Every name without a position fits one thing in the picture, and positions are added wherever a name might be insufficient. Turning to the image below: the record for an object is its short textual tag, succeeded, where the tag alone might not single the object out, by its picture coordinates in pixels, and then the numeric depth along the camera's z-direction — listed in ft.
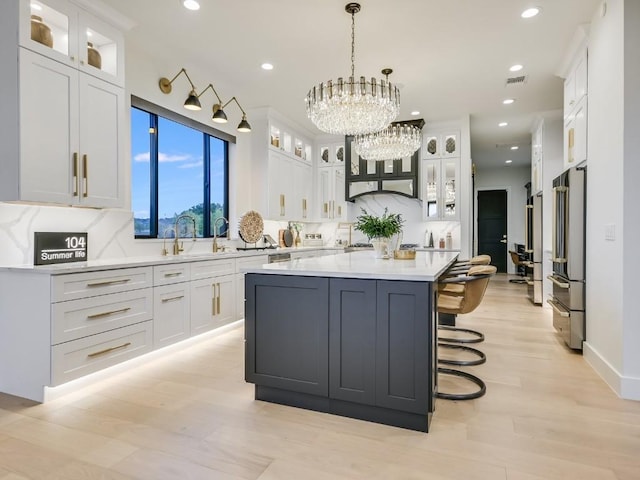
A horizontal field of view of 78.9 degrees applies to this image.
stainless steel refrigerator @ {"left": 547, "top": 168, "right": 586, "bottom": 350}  11.27
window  13.09
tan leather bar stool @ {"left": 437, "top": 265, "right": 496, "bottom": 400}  8.70
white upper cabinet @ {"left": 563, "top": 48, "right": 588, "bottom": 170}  11.52
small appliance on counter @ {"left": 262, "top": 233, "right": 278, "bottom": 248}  18.57
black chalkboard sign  9.54
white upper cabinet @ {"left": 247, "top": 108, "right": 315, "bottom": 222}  18.40
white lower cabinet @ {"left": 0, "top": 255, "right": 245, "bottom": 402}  8.32
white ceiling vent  15.11
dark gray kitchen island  6.99
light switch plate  9.06
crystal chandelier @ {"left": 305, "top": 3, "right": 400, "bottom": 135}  10.64
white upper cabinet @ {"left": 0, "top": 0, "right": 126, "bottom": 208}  8.38
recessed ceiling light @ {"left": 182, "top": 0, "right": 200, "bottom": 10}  10.07
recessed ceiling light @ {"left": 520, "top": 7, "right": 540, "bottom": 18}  10.43
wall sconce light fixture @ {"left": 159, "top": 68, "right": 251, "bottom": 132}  11.95
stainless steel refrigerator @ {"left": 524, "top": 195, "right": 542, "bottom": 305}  19.15
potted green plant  10.91
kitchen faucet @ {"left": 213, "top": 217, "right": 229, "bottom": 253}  15.57
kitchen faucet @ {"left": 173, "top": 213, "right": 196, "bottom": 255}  13.70
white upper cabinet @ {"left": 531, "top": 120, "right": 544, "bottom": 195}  19.60
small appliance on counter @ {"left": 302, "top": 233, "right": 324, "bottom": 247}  24.11
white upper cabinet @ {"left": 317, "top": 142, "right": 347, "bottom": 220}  23.18
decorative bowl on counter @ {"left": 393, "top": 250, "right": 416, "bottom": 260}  10.80
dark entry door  34.53
